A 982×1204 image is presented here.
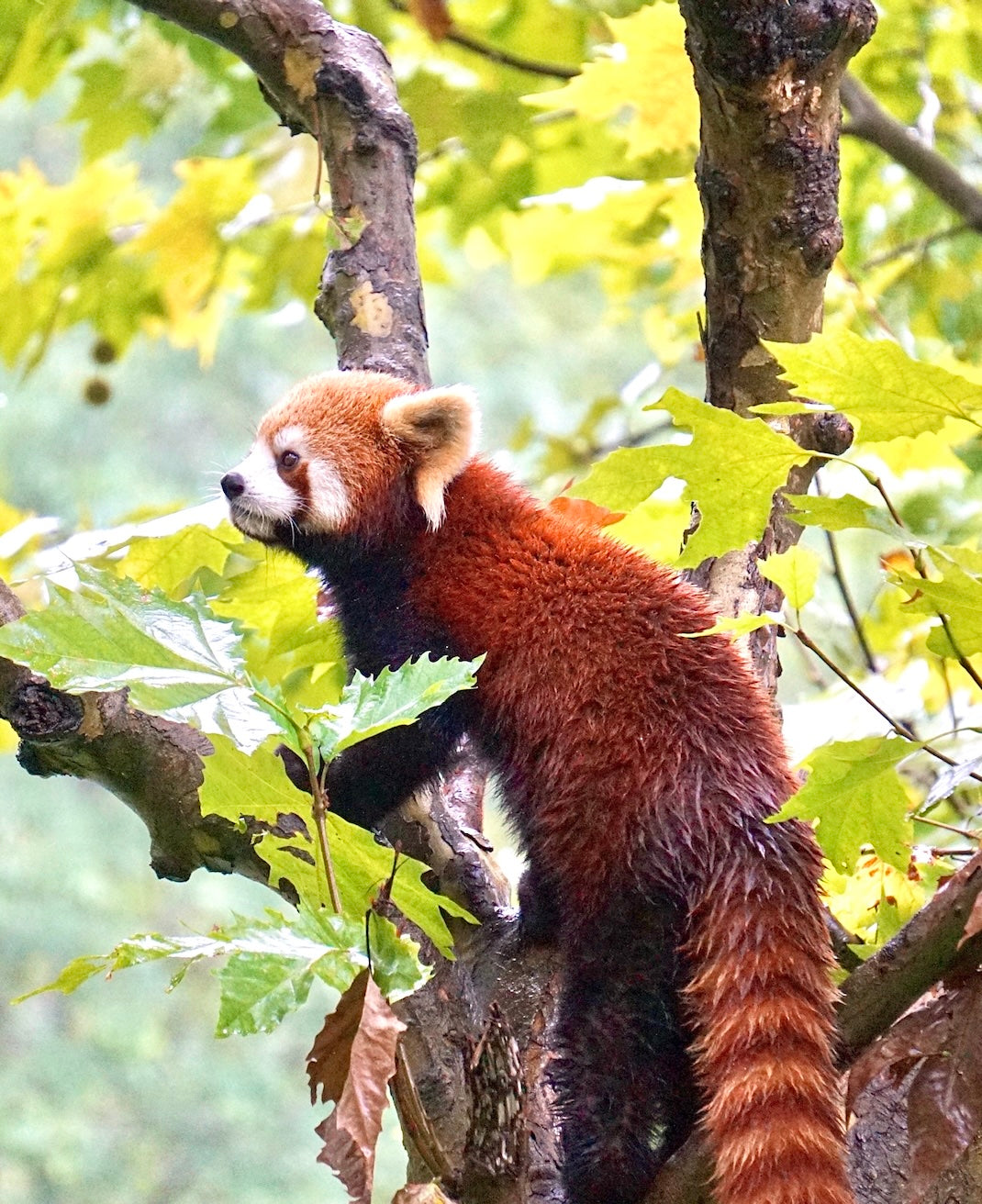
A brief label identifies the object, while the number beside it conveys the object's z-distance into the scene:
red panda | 10.40
